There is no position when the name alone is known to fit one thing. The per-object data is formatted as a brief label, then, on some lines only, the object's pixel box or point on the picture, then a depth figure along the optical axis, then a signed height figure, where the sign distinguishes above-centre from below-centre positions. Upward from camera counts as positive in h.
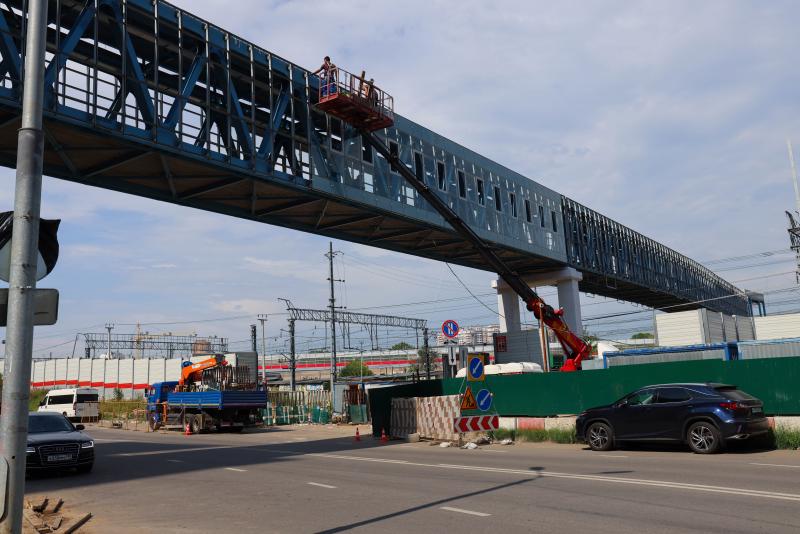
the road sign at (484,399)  19.38 -0.42
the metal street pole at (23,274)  6.25 +1.26
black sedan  13.83 -0.84
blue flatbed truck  30.42 -0.55
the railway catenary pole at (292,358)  50.10 +2.57
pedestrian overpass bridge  17.50 +8.07
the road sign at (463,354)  19.42 +0.90
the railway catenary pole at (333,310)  44.11 +5.68
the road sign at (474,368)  18.53 +0.44
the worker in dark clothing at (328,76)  23.79 +11.07
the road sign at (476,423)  19.16 -1.07
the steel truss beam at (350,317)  55.78 +6.53
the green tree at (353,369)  107.57 +3.61
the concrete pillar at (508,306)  44.28 +5.00
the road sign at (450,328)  23.45 +1.99
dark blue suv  14.77 -0.95
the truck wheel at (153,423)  34.09 -1.19
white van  40.22 +0.09
